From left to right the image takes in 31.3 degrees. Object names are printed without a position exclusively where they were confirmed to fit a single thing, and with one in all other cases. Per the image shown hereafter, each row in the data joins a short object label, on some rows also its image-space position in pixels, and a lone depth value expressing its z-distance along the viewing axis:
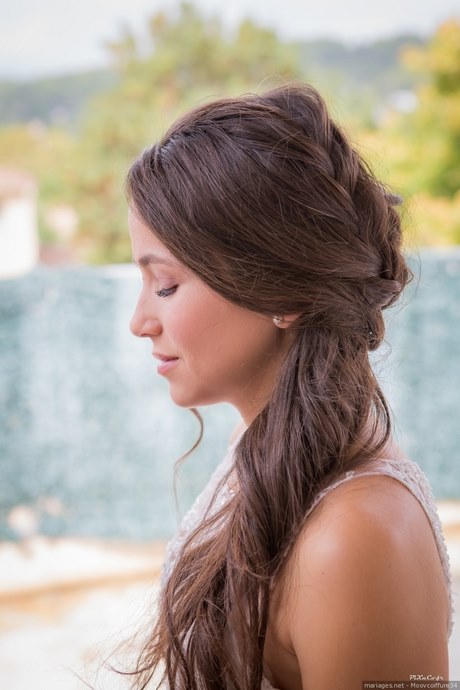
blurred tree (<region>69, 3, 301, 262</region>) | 9.78
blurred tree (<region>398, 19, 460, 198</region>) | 9.27
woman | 1.25
